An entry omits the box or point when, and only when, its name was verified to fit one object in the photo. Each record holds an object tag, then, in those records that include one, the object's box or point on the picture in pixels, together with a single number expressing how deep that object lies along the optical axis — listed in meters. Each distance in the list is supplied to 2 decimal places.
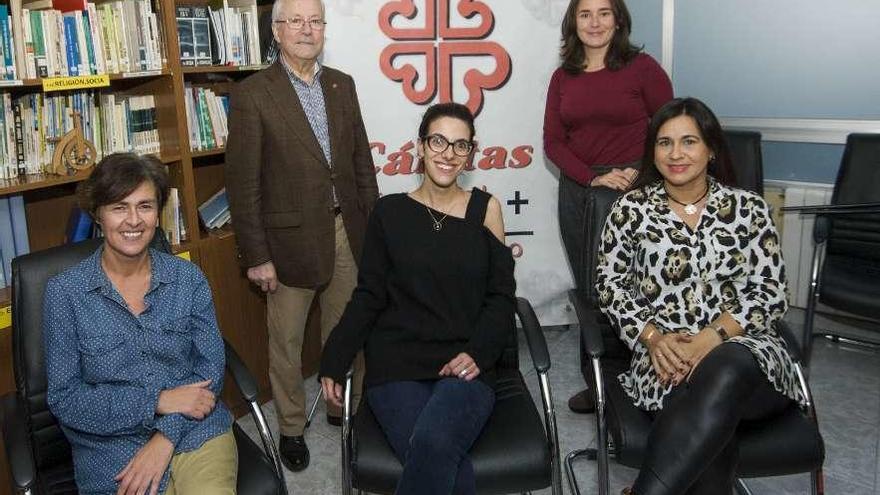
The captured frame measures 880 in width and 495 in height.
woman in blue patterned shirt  1.76
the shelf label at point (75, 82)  2.31
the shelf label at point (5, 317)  2.27
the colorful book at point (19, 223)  2.43
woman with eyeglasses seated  2.08
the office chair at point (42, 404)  1.80
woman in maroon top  2.83
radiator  3.63
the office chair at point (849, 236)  3.05
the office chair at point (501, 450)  1.85
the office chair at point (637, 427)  1.88
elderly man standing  2.52
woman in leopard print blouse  2.02
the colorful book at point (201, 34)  2.80
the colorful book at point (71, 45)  2.41
